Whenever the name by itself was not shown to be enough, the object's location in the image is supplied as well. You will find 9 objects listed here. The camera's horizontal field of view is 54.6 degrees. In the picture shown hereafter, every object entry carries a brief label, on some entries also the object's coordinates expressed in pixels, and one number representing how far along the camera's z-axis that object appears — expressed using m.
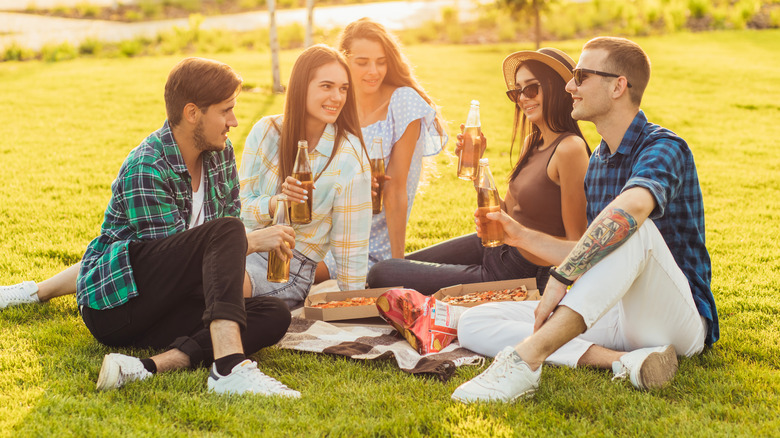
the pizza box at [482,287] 4.78
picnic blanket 4.08
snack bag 4.38
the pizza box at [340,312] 4.73
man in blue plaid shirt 3.49
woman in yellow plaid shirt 4.91
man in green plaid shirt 3.71
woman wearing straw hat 4.43
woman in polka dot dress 5.66
